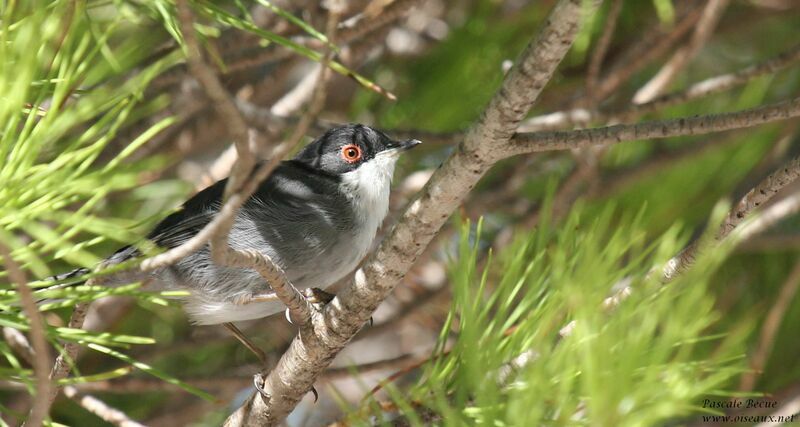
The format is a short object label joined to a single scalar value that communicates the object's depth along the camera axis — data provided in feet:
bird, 17.26
